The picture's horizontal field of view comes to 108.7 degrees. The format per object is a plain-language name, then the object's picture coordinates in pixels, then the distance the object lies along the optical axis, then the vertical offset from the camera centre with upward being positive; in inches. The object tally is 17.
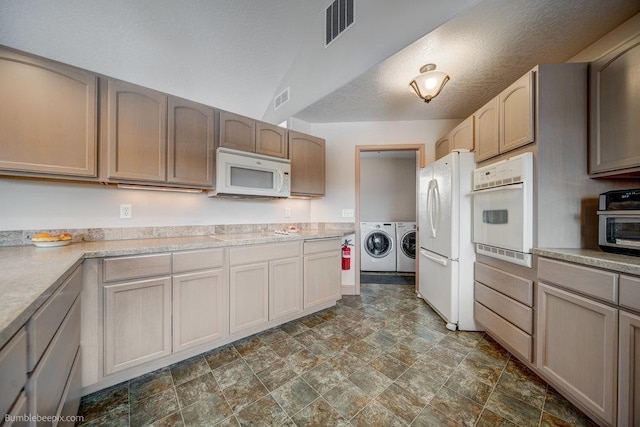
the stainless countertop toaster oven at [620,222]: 49.5 -1.2
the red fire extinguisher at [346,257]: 123.6 -23.5
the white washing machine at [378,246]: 171.3 -24.1
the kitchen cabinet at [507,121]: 63.9 +29.9
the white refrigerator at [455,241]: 86.0 -10.3
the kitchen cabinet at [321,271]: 96.0 -25.5
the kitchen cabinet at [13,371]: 21.3 -16.4
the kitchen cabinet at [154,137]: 64.7 +23.2
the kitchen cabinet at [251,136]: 85.5 +31.1
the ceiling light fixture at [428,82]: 77.7 +45.8
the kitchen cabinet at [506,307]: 63.1 -28.4
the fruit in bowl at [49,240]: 58.6 -7.6
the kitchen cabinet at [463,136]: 90.2 +32.9
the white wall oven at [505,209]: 63.1 +1.7
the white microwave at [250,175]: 81.9 +14.6
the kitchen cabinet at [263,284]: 76.4 -25.8
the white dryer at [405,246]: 169.2 -23.7
